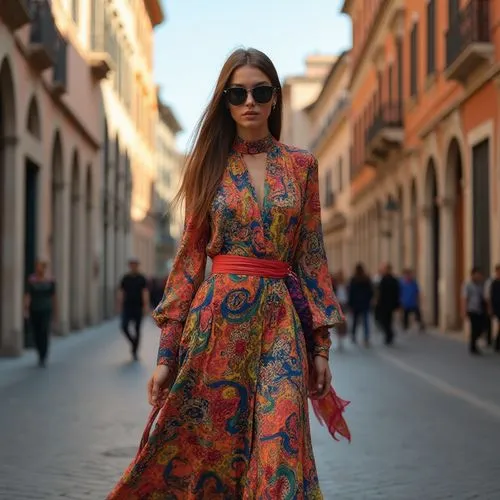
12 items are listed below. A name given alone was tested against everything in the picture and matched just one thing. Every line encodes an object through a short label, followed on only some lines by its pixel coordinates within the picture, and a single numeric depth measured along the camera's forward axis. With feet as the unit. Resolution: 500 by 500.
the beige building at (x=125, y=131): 112.78
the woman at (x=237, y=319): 12.68
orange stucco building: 69.36
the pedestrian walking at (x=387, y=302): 73.20
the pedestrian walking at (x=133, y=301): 58.80
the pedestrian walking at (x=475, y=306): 62.23
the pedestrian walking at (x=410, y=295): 89.30
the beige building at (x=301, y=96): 278.05
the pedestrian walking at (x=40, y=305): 54.34
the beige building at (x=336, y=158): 178.29
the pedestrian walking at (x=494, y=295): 60.23
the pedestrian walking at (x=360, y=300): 71.67
